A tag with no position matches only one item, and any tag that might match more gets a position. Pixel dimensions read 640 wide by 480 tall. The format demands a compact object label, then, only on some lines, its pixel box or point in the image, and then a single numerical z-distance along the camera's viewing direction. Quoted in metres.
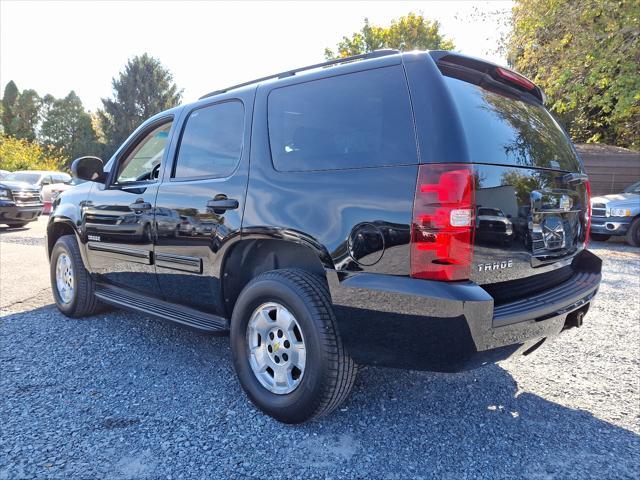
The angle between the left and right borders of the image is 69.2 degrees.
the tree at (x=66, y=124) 46.81
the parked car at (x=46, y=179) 14.88
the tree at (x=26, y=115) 44.56
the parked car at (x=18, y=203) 10.94
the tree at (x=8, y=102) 44.88
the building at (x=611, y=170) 14.37
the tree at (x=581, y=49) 11.62
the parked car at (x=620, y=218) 9.64
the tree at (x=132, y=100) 41.38
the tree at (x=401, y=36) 27.81
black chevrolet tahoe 2.04
